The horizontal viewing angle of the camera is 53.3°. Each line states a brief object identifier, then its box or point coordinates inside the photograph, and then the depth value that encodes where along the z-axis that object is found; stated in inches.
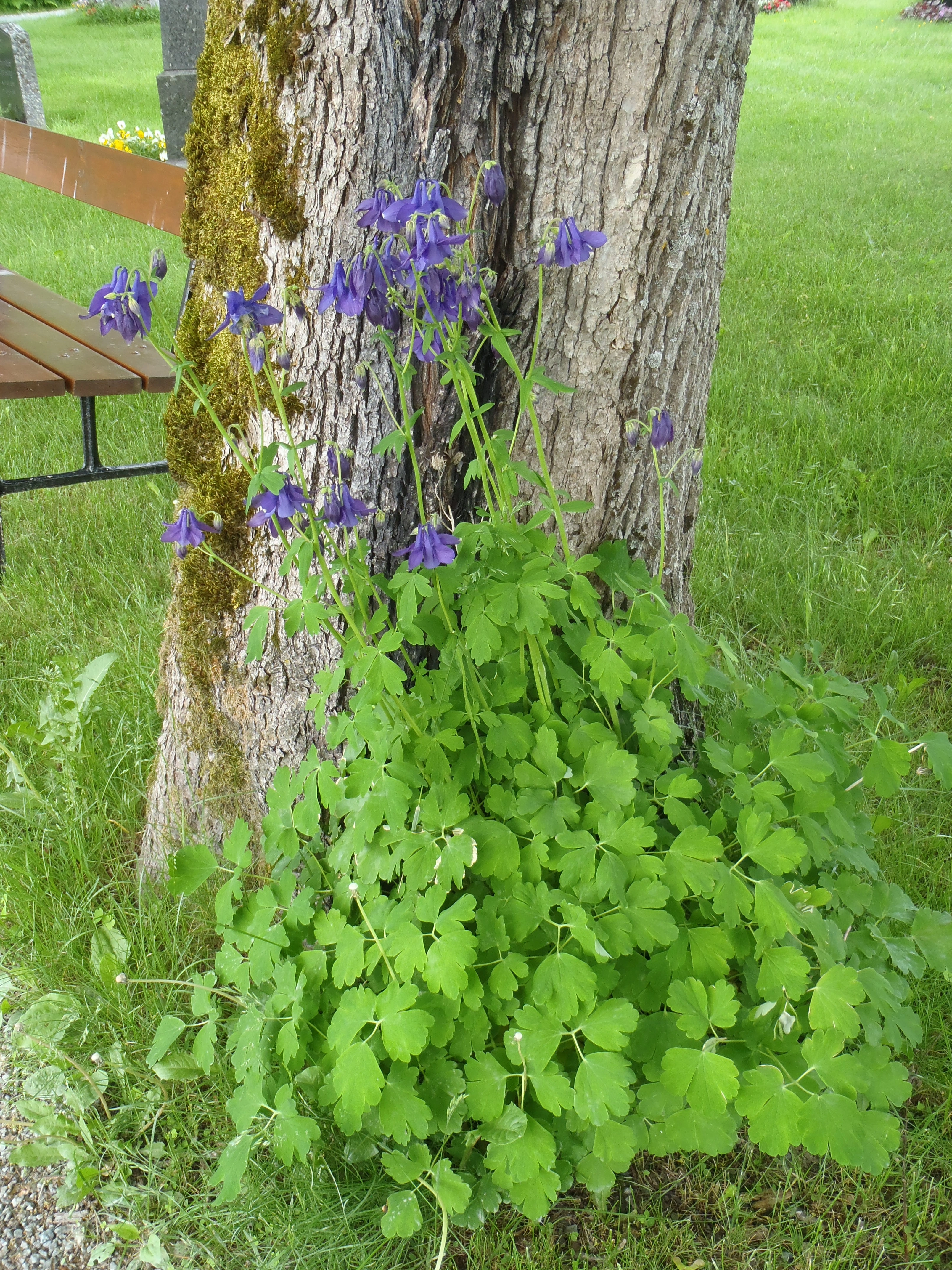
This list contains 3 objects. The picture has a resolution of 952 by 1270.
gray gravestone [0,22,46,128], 342.6
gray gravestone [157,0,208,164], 290.8
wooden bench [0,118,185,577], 110.9
